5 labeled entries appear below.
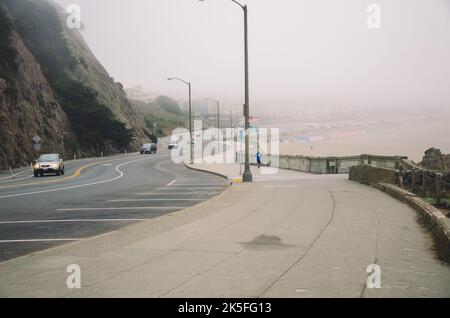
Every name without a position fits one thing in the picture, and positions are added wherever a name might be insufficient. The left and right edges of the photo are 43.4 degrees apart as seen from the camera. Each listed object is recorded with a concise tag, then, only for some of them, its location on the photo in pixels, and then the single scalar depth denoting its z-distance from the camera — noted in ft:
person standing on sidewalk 150.26
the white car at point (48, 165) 134.41
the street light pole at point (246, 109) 93.56
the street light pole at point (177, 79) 190.29
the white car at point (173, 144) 330.67
